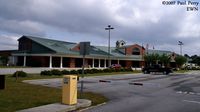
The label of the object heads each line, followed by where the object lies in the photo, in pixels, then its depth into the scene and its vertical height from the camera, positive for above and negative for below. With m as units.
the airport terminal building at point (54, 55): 34.71 +1.91
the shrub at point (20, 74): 18.67 -0.99
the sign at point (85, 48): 8.42 +0.76
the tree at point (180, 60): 55.14 +1.39
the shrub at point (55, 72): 22.04 -0.92
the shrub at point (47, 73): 21.69 -1.03
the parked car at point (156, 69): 30.36 -0.76
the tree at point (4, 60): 39.70 +0.94
